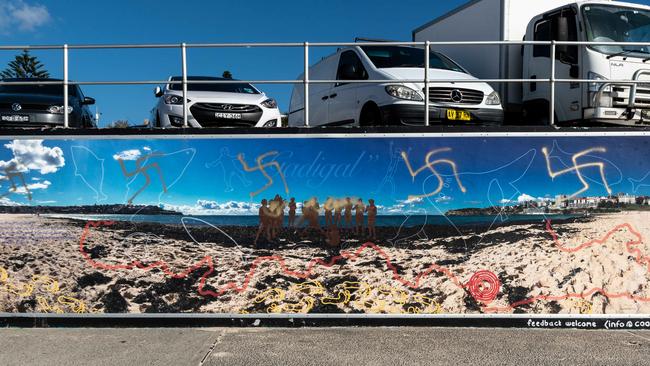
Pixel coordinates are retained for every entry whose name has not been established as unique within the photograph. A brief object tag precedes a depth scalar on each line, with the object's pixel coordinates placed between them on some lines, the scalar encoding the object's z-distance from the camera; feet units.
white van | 22.13
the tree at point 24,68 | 139.85
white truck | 22.15
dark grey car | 23.24
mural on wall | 20.83
